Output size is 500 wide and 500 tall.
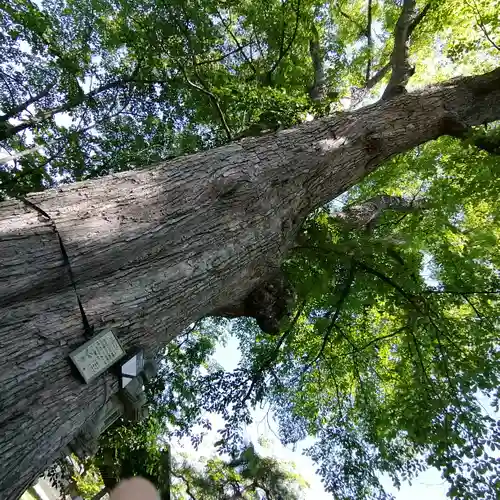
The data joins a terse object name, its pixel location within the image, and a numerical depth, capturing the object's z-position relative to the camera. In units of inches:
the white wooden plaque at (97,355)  71.1
